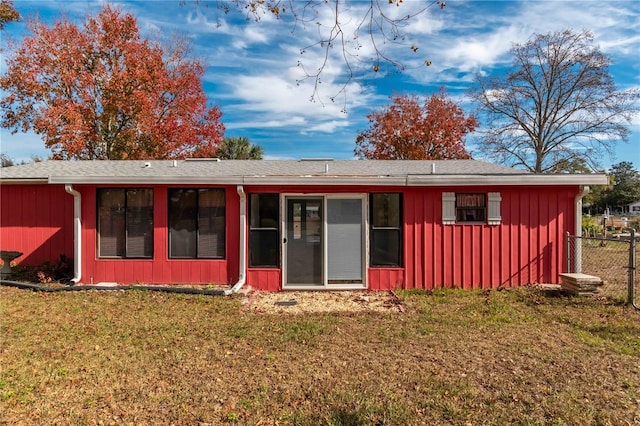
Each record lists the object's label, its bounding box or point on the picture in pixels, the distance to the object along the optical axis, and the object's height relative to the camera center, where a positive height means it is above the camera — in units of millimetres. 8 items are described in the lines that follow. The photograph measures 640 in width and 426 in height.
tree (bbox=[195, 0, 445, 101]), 3287 +1755
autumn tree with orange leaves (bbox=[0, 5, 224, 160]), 16953 +6034
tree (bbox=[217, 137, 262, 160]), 24672 +4344
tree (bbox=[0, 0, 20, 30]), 12312 +6848
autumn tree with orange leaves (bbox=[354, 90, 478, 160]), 23141 +5359
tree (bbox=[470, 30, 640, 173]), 22781 +7762
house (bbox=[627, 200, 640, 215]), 56453 +972
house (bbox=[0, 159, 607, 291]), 7715 -432
